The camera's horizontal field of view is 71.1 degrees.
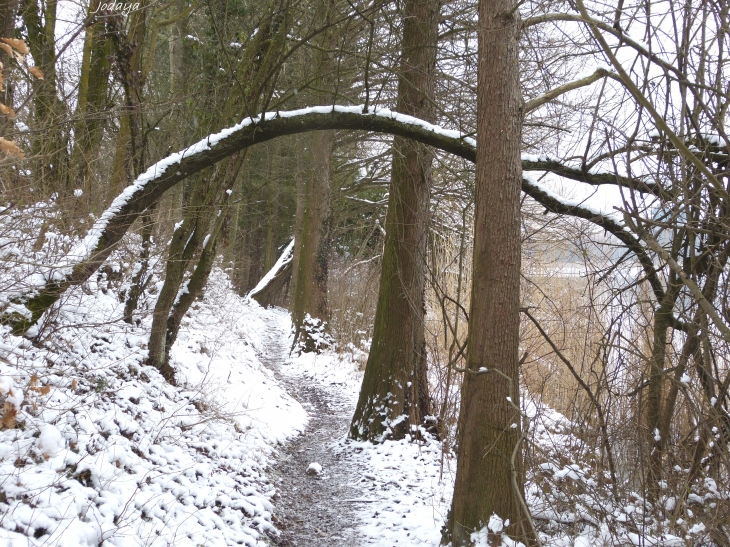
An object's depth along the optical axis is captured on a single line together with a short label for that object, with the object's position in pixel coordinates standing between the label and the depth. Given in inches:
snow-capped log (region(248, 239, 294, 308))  800.9
